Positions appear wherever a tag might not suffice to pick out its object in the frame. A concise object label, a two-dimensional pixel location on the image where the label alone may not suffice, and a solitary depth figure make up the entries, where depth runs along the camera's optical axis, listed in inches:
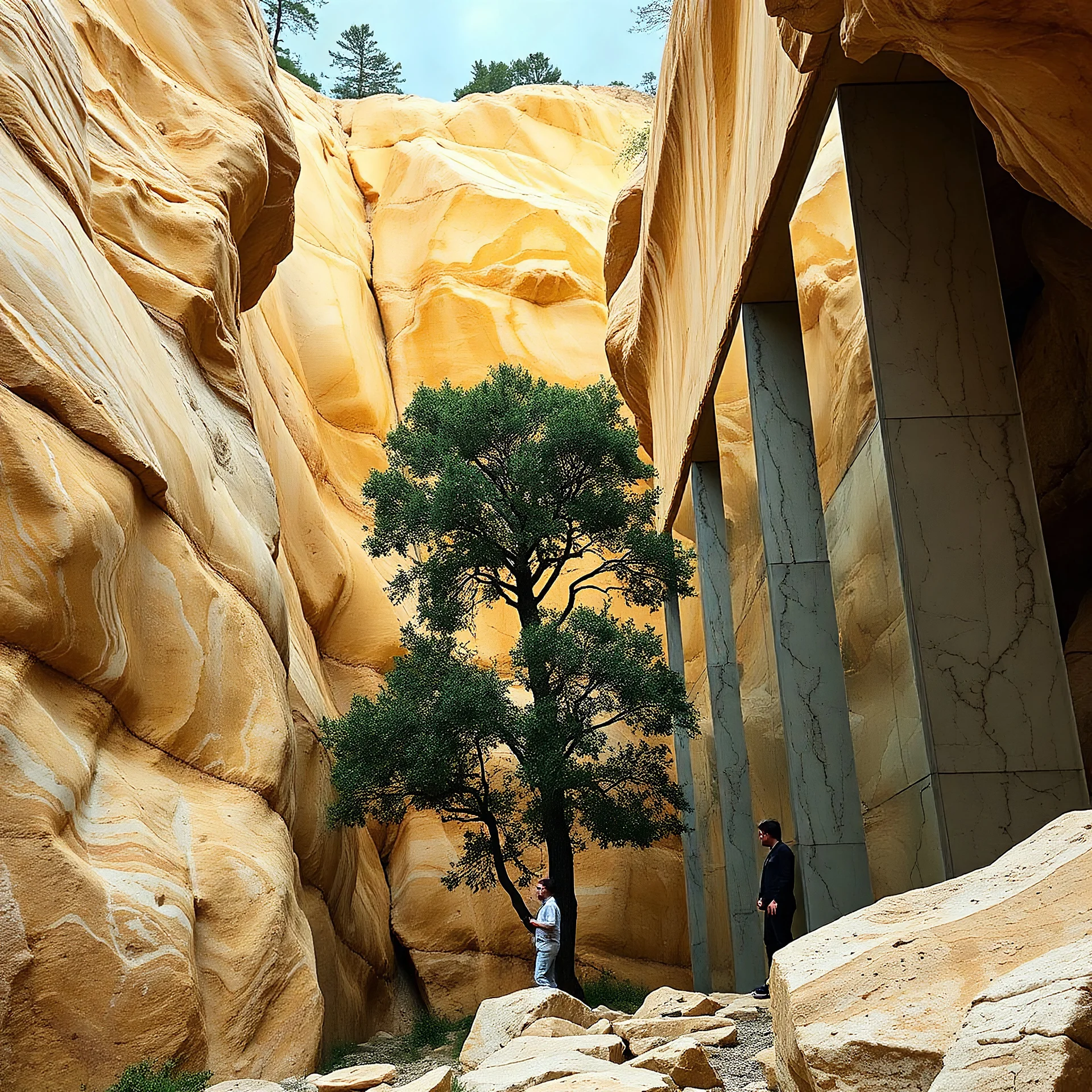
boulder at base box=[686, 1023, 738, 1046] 282.7
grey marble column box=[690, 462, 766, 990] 535.5
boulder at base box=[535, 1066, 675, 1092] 182.5
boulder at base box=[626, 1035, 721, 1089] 229.6
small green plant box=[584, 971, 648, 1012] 626.5
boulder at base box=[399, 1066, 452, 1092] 212.1
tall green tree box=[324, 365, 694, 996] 547.8
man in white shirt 441.4
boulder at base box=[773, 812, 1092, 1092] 138.0
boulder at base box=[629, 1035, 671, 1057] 281.6
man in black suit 358.3
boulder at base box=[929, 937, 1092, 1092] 105.0
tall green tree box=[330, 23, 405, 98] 1632.6
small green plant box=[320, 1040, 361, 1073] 434.6
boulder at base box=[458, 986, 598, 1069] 311.7
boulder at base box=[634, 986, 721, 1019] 346.6
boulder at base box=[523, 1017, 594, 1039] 291.6
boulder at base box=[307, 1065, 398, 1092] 268.2
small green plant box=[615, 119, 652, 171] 1208.8
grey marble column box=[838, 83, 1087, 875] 260.2
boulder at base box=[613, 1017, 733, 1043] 296.7
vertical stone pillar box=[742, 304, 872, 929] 388.5
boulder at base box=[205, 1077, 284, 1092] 246.5
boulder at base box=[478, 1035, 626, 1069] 247.3
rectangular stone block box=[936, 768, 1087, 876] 255.3
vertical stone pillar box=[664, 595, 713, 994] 666.2
